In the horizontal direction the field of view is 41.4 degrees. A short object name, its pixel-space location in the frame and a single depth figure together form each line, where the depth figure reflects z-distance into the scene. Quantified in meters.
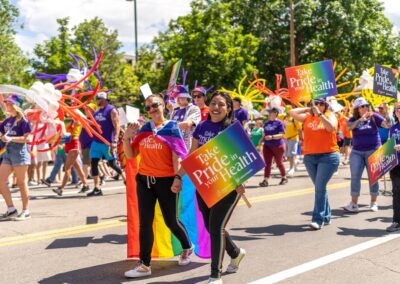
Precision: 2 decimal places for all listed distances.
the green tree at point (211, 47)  30.58
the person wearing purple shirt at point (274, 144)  12.58
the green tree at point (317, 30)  34.47
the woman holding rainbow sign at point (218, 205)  4.75
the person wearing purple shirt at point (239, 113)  9.88
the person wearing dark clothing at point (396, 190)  7.12
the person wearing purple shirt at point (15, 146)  7.90
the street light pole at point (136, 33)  36.72
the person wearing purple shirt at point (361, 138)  8.35
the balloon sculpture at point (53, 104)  7.04
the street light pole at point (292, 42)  26.86
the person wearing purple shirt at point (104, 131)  10.38
